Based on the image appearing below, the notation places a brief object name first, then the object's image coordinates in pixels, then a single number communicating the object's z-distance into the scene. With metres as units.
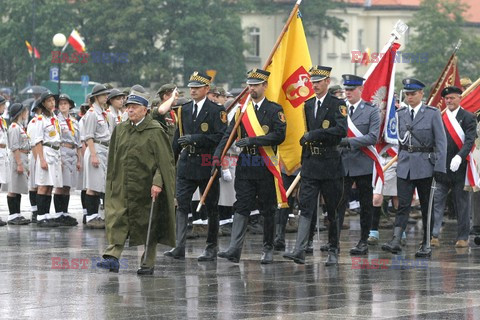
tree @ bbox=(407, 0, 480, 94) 106.19
